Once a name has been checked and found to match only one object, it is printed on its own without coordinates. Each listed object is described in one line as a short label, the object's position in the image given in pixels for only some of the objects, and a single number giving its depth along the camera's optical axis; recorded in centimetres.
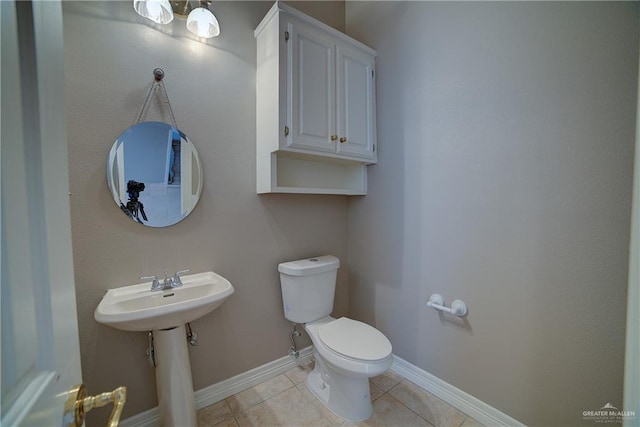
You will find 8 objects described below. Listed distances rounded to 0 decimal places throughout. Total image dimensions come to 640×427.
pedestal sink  107
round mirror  123
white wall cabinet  144
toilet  128
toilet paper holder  142
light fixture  124
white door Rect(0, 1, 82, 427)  29
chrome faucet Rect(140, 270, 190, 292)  127
